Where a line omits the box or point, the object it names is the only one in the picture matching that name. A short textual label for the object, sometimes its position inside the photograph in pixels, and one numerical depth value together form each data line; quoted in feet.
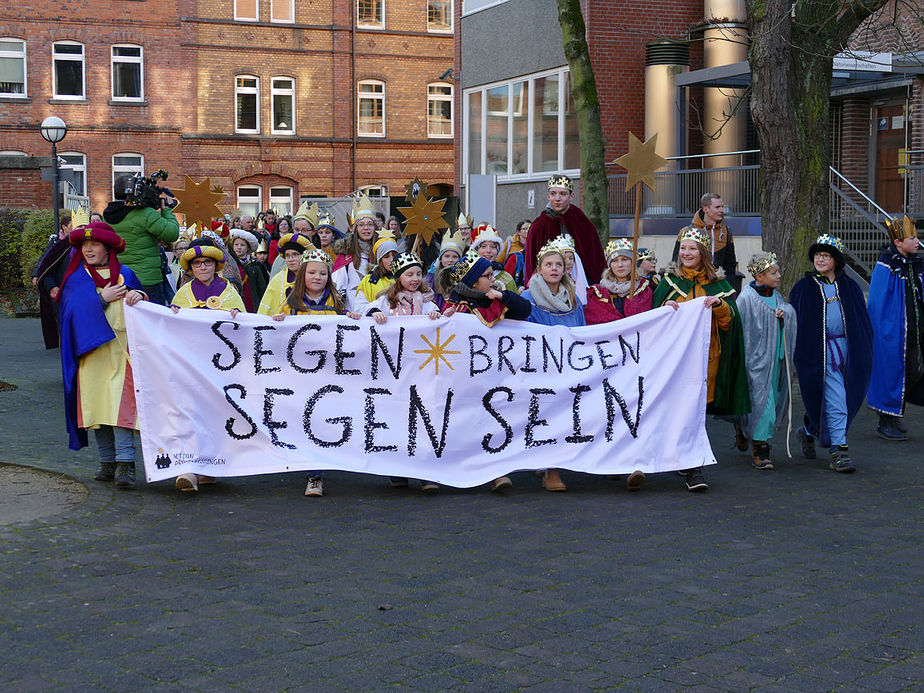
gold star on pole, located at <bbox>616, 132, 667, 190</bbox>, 34.24
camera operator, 36.42
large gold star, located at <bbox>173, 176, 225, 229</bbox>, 41.52
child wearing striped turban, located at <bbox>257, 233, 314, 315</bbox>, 30.66
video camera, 36.17
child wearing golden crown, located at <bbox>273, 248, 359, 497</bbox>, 29.96
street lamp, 92.94
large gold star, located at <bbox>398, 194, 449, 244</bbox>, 47.34
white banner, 29.09
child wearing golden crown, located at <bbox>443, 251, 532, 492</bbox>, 29.14
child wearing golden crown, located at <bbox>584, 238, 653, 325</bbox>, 31.35
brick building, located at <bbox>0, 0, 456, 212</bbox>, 150.61
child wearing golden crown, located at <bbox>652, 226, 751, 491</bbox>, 31.35
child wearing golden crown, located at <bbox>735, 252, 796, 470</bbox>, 32.27
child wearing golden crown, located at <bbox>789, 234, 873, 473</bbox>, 33.24
